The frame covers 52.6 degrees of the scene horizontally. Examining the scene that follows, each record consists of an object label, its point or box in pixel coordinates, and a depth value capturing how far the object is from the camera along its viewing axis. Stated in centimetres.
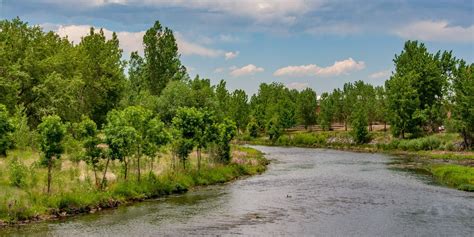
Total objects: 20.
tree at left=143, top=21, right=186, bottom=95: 12144
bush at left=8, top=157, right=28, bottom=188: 4022
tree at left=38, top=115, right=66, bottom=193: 4019
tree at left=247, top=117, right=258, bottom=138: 18162
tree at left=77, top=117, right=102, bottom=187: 4400
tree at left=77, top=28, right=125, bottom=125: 8306
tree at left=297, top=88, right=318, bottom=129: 17800
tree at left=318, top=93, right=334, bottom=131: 16625
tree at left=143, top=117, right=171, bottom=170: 5087
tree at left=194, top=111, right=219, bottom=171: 6025
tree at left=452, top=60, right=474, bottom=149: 10504
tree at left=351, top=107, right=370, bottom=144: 13416
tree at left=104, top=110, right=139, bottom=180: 4616
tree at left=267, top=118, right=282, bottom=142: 16488
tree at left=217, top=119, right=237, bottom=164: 6789
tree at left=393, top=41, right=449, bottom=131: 12800
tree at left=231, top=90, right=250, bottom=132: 18738
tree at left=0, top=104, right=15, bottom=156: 4078
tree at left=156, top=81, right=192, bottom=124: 9544
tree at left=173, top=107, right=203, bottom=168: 5815
